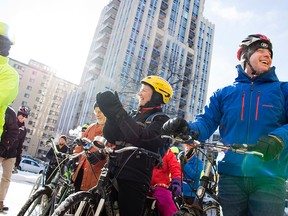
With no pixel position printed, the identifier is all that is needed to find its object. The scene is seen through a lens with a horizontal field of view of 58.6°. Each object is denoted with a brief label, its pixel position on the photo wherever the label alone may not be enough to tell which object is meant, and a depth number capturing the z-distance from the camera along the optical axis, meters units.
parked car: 34.09
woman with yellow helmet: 2.41
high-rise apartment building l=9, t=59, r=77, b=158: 84.19
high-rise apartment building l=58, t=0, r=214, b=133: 45.62
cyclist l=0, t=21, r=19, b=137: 2.69
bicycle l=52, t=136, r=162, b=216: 2.14
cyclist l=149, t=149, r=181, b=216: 3.03
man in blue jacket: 1.76
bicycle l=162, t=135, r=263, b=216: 1.61
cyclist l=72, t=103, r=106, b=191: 3.50
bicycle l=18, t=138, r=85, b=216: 3.06
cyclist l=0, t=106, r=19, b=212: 3.96
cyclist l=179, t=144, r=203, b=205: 2.08
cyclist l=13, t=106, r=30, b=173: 6.35
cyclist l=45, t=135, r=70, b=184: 6.19
